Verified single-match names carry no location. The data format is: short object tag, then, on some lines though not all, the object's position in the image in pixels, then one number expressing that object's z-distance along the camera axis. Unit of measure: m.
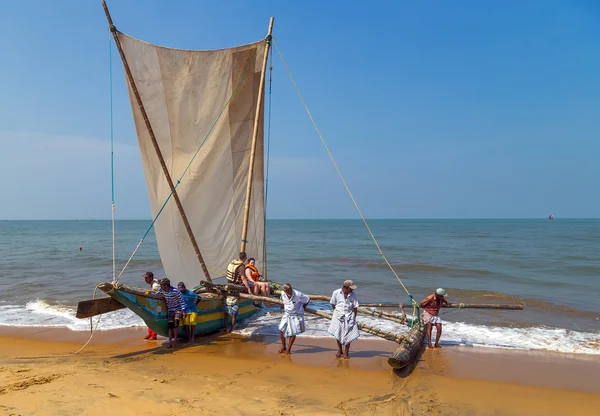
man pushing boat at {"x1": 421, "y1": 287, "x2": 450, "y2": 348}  8.97
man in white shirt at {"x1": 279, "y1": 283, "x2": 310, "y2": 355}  8.31
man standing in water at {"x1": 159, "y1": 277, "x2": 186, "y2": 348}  8.60
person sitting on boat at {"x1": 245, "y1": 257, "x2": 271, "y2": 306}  9.55
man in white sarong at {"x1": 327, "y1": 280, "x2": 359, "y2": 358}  7.98
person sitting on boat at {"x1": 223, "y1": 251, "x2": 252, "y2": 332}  9.62
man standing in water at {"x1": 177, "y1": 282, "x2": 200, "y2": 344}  8.90
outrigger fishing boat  10.50
